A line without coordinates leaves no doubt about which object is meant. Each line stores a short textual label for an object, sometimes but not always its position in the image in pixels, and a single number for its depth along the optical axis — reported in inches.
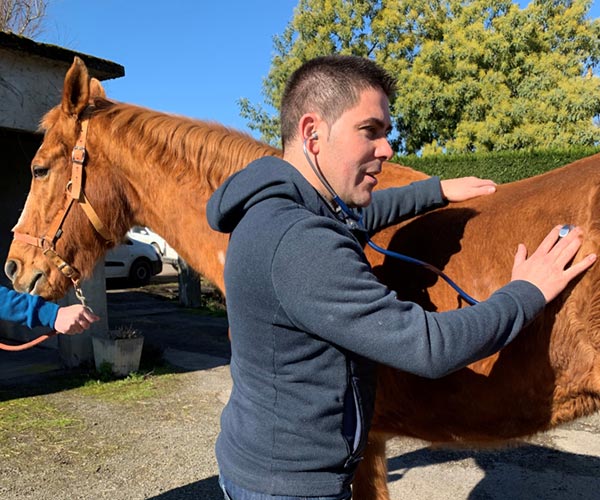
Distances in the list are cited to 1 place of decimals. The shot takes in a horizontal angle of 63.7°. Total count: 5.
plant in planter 241.3
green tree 634.2
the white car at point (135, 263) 639.1
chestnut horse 61.2
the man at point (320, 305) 43.1
